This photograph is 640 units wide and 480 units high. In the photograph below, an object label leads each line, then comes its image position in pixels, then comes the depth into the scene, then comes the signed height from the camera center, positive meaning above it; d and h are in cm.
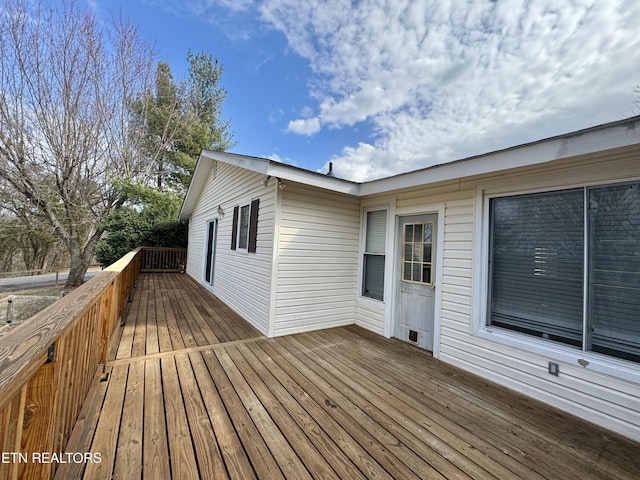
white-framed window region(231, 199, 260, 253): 473 +40
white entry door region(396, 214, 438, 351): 365 -35
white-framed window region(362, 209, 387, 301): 440 -2
